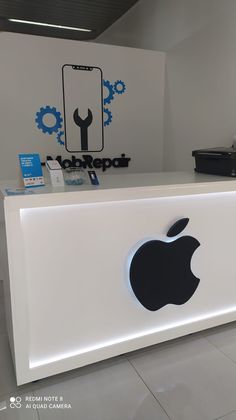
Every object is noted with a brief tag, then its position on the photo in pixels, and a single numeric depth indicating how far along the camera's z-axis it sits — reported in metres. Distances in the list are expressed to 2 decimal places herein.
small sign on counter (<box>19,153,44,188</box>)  1.47
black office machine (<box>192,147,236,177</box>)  1.93
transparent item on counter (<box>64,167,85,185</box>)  1.63
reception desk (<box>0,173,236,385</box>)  1.42
